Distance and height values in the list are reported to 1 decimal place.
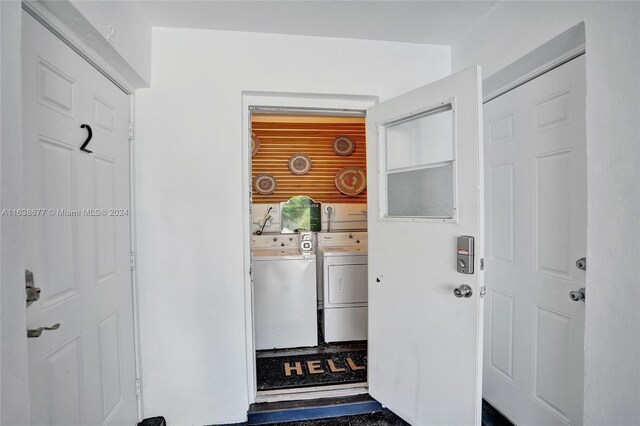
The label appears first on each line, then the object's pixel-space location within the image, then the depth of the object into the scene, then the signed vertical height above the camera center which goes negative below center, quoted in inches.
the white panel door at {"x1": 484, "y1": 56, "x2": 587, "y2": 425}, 53.7 -8.4
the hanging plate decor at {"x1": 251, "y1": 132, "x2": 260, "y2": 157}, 139.4 +32.8
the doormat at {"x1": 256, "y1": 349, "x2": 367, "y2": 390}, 86.9 -52.3
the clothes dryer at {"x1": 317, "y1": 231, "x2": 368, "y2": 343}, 111.8 -33.5
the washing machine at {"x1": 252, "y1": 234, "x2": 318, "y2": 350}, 107.2 -34.1
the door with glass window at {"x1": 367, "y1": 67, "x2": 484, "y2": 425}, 56.0 -9.5
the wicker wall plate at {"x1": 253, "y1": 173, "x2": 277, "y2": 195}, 141.2 +13.0
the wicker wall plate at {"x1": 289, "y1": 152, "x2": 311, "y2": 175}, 143.1 +23.1
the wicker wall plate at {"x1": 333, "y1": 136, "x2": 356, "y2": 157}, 146.3 +33.0
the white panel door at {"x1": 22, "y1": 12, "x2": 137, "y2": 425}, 40.8 -4.2
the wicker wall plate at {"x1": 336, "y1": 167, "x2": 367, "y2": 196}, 146.0 +14.6
